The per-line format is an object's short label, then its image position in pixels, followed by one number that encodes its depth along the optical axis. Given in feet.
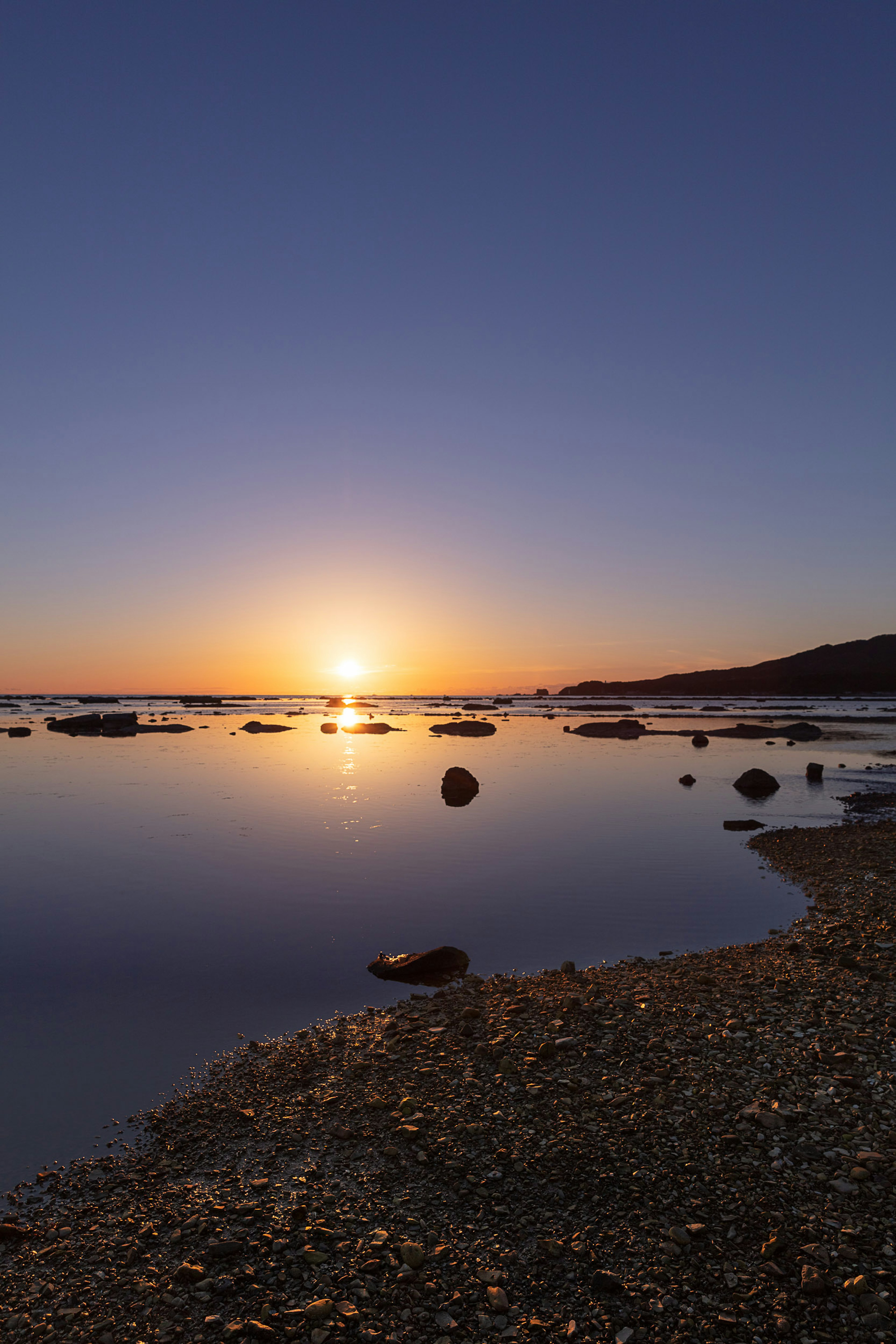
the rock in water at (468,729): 253.65
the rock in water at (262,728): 272.10
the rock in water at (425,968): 39.55
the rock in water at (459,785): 107.14
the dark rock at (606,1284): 16.98
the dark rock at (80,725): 273.54
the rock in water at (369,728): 267.18
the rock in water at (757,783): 112.27
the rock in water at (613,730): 248.52
